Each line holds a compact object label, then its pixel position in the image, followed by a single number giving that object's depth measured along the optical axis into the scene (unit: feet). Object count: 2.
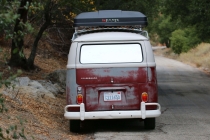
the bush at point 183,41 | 198.51
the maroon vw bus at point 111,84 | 33.45
